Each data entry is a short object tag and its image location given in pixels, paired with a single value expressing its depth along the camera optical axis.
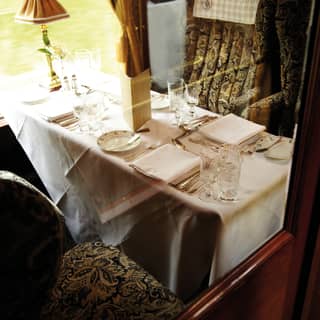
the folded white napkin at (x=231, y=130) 1.15
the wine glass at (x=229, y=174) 0.93
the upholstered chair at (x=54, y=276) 0.43
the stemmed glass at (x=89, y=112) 1.25
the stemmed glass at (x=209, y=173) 0.93
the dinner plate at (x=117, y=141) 1.13
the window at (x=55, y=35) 1.59
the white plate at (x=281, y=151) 0.75
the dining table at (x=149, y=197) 0.87
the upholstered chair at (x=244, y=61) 1.43
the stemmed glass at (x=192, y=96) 1.35
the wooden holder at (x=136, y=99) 1.26
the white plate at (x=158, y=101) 1.36
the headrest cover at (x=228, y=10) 1.63
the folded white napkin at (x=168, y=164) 0.99
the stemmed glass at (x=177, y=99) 1.31
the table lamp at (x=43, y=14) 1.50
